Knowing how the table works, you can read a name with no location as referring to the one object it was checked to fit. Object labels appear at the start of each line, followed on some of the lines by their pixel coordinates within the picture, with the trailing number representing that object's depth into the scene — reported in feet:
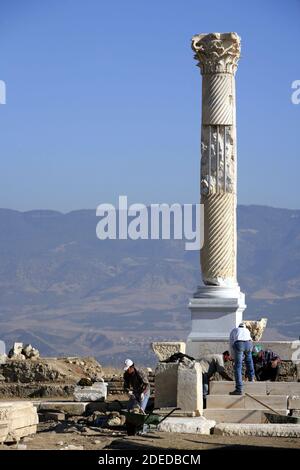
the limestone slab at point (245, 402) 90.94
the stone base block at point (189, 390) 86.38
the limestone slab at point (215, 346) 105.50
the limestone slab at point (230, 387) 93.50
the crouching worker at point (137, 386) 89.76
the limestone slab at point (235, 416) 88.17
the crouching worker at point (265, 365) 98.32
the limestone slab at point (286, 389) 93.71
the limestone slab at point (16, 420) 79.87
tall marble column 110.93
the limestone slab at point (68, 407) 98.37
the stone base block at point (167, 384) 87.25
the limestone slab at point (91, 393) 100.34
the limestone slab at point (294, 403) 90.94
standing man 92.02
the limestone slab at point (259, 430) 81.92
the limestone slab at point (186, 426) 82.02
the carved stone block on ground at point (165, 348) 107.96
